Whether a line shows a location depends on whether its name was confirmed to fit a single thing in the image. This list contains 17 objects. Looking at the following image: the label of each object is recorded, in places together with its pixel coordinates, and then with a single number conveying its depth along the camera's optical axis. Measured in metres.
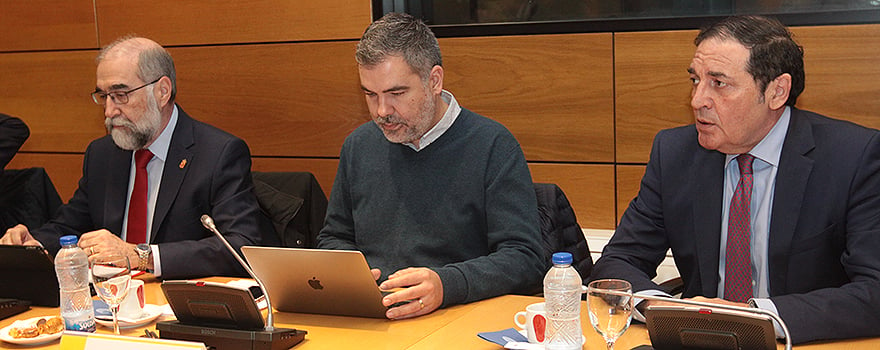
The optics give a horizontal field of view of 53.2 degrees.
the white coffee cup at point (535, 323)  1.82
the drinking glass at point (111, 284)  2.02
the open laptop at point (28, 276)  2.28
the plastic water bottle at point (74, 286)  2.06
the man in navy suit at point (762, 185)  2.20
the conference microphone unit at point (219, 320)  1.89
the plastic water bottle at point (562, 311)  1.78
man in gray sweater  2.54
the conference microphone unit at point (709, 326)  1.55
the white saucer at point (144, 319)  2.12
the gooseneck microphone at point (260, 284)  1.93
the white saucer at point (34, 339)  2.01
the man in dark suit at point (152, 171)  2.98
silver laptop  2.00
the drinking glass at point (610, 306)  1.66
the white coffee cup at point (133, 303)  2.16
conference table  1.91
